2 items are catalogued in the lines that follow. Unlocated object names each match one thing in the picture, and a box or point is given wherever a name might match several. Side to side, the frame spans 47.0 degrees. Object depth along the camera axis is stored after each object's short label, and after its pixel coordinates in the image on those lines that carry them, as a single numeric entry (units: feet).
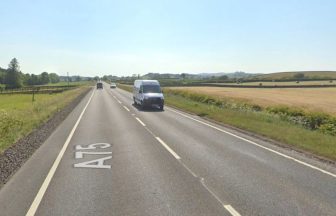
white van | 110.11
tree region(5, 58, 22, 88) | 534.78
